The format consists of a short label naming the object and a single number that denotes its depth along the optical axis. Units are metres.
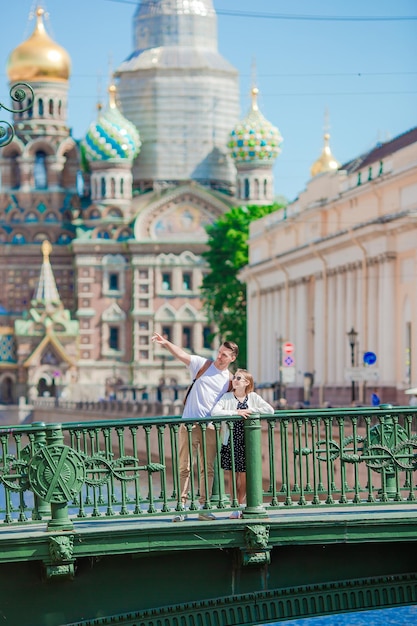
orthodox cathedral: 125.12
